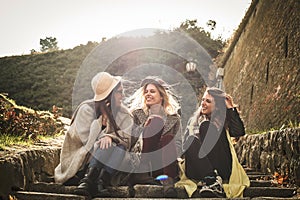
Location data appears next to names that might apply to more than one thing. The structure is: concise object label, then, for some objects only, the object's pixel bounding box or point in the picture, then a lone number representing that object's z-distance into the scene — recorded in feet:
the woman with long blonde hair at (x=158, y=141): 10.71
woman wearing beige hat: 10.34
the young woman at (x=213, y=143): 10.80
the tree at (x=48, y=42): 101.15
